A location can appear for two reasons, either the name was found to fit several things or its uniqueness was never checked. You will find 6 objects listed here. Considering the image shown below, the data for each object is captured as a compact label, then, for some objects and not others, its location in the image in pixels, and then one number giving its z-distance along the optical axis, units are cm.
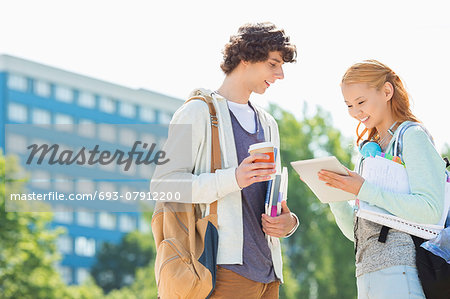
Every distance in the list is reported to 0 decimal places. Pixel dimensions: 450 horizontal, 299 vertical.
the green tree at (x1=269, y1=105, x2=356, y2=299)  2675
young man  348
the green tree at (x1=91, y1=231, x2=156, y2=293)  5472
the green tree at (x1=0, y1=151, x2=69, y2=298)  2341
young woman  314
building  6475
